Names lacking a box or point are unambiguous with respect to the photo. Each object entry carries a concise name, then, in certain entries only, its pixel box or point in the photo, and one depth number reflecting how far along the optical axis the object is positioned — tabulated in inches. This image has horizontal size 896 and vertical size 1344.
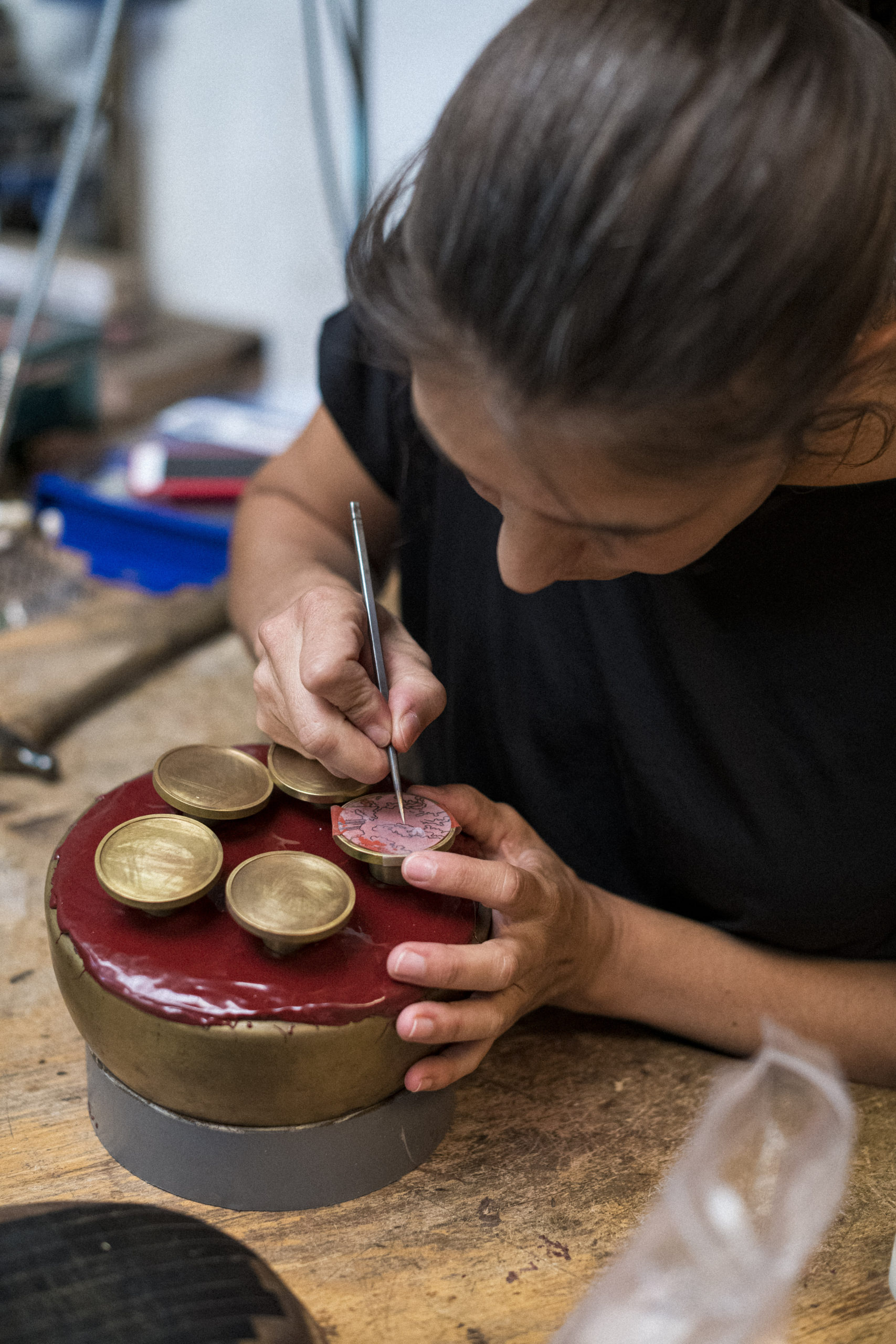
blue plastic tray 65.1
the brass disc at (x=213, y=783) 28.1
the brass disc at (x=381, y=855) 26.9
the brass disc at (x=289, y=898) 24.0
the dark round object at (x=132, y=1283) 19.2
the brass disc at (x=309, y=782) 29.8
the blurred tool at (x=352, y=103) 80.2
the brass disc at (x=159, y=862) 24.7
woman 18.0
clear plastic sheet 14.7
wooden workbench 23.3
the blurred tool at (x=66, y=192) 59.9
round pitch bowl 23.2
